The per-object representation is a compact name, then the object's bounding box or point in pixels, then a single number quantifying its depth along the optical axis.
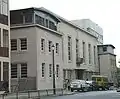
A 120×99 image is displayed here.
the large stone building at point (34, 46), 32.66
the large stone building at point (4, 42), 27.44
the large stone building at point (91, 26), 70.45
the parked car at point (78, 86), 34.94
